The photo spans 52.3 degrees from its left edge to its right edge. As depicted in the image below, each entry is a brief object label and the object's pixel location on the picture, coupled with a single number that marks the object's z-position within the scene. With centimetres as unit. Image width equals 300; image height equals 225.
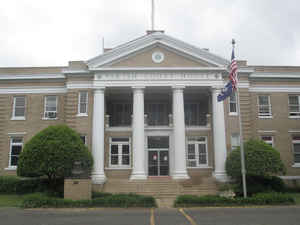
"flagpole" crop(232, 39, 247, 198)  1872
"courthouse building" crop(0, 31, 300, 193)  2547
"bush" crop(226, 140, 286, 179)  2195
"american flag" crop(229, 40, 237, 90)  1942
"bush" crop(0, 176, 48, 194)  2434
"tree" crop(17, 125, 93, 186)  2130
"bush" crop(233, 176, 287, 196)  2200
